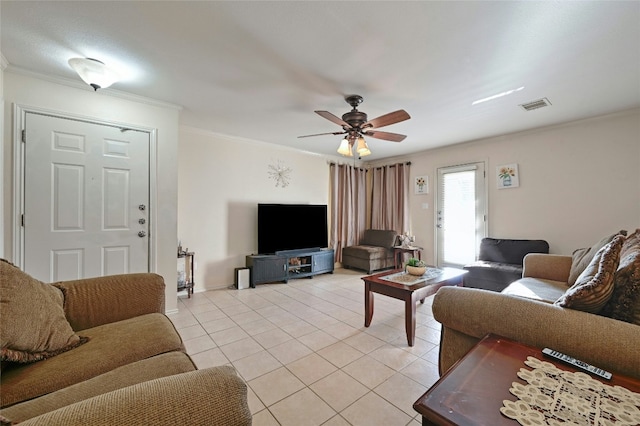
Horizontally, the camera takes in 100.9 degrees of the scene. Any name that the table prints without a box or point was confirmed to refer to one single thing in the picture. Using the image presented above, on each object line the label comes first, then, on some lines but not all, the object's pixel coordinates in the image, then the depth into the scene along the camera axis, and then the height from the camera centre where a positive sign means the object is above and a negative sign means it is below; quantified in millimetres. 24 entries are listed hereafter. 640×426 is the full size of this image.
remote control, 916 -549
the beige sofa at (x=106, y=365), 678 -563
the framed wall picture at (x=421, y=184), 5152 +591
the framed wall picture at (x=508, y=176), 4074 +603
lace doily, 719 -555
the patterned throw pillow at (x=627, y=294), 1175 -365
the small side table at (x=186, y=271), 3584 -796
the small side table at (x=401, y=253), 4938 -738
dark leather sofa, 3451 -700
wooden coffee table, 2342 -725
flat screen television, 4362 -229
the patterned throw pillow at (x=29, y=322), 1052 -472
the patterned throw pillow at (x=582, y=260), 2252 -413
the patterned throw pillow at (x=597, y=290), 1209 -349
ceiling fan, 2531 +903
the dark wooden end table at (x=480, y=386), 730 -557
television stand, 4156 -873
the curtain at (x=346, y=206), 5520 +174
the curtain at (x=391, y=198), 5434 +354
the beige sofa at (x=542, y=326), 1017 -498
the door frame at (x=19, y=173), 2283 +352
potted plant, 2793 -571
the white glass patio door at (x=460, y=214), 4473 +5
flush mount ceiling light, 2057 +1155
